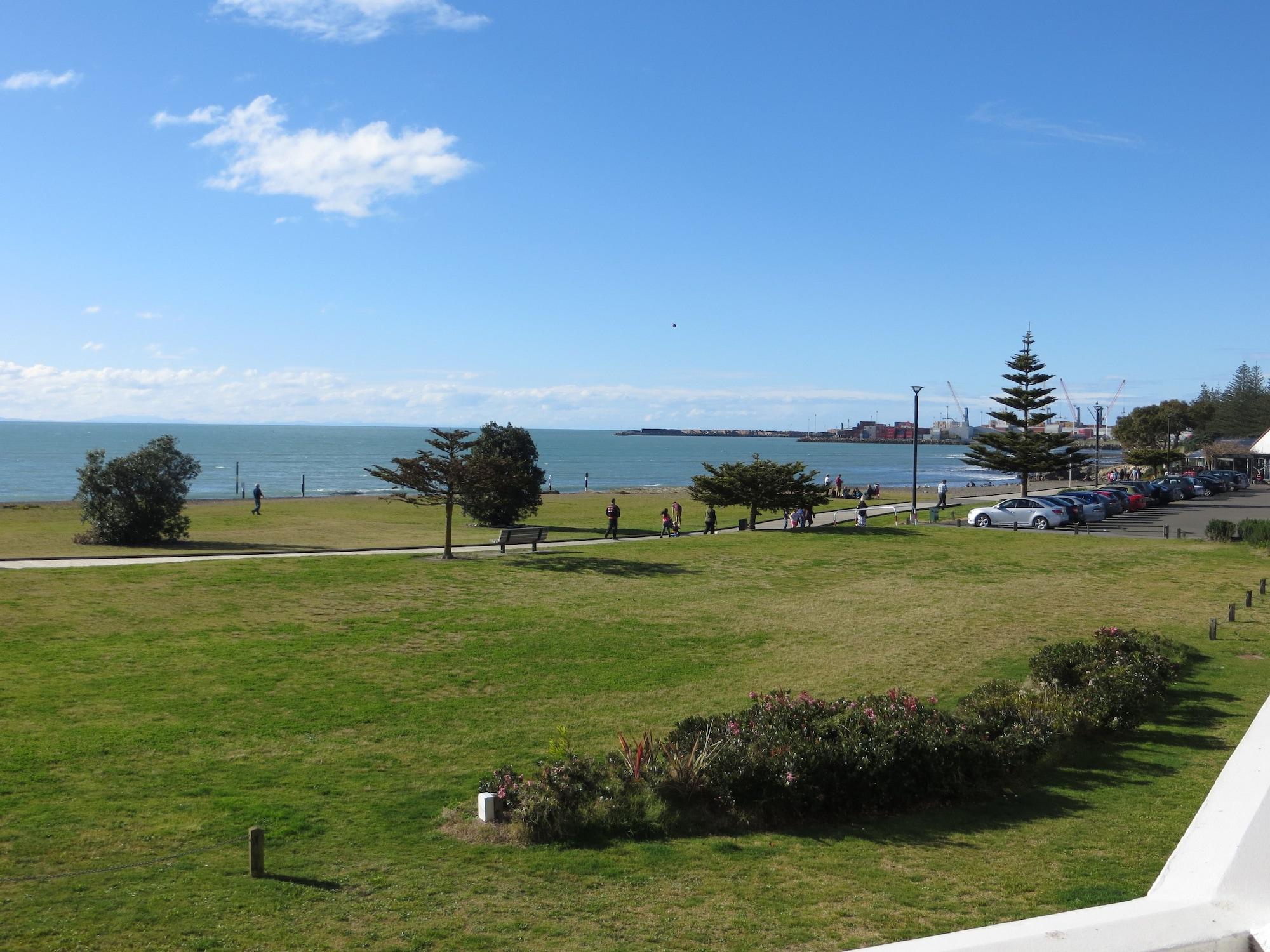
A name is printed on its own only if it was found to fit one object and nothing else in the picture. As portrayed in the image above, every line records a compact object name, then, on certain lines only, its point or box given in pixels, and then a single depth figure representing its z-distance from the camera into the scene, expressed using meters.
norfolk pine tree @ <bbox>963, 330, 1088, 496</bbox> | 54.88
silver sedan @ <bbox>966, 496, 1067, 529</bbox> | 36.78
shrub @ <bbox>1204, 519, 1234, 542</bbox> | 30.88
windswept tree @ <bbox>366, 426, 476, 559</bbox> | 25.61
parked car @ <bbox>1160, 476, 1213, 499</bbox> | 49.66
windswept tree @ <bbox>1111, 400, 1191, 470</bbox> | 99.88
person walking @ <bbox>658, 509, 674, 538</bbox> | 35.06
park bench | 28.31
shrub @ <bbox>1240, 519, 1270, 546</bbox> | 29.72
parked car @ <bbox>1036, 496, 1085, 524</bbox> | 37.56
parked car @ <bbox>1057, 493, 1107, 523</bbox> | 38.50
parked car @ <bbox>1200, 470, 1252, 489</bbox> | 60.34
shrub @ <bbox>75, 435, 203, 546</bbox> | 32.47
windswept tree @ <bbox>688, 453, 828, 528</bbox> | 34.22
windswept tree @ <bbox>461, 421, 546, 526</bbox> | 40.09
